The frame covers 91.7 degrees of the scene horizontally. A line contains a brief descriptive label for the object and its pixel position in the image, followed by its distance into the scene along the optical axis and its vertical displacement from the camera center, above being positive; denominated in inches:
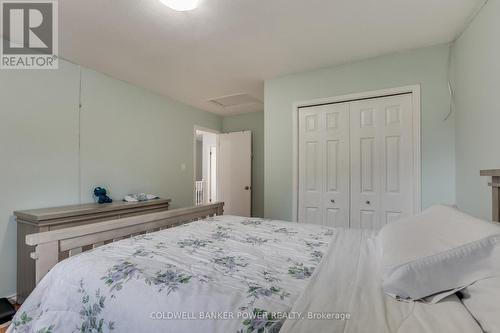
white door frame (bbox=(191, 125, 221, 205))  171.0 +11.8
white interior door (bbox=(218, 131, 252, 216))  181.6 -3.0
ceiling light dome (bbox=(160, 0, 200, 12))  64.6 +44.2
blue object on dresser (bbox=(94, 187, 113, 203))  110.0 -12.3
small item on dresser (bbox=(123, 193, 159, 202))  119.0 -14.7
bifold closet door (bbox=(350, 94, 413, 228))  97.0 +3.5
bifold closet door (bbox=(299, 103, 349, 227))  109.0 +1.6
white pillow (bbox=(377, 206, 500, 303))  30.4 -12.3
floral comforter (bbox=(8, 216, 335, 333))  31.0 -18.0
